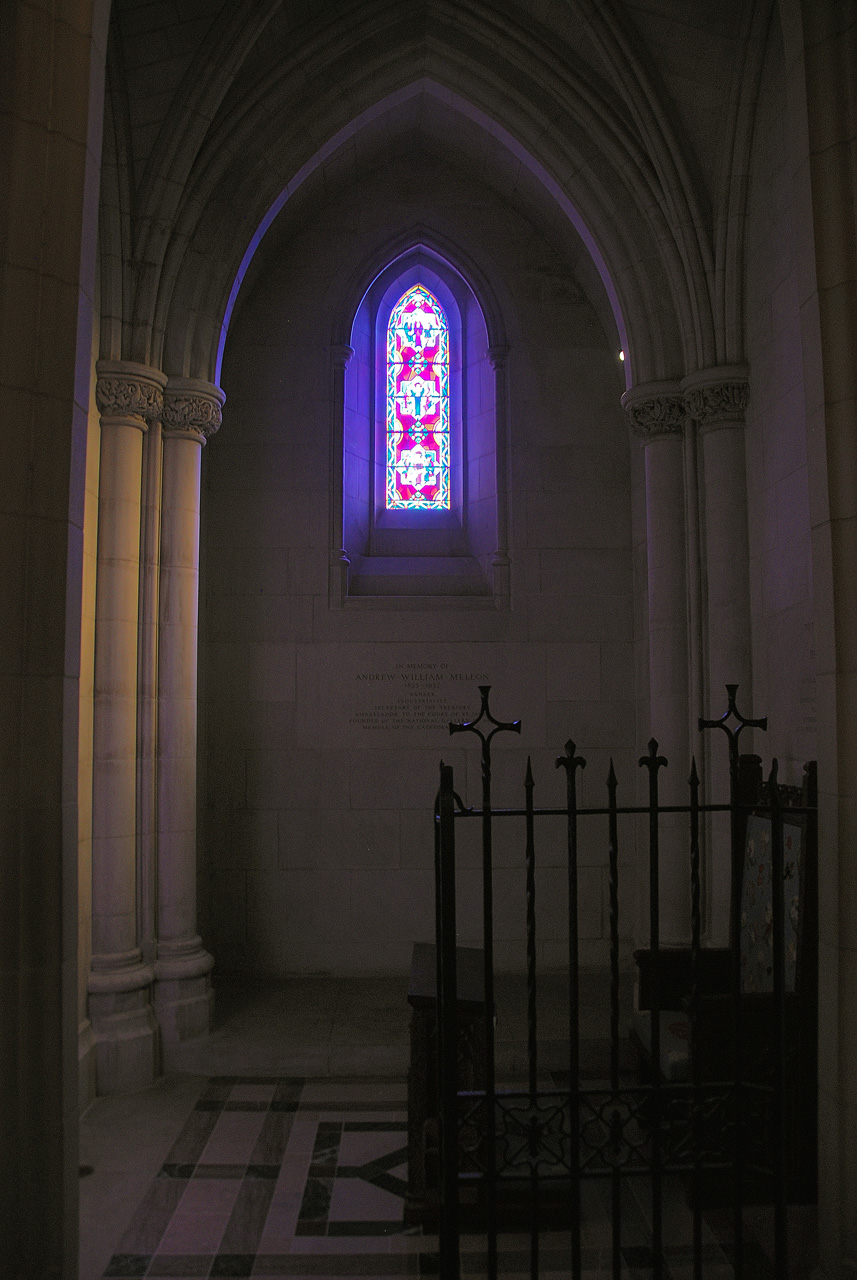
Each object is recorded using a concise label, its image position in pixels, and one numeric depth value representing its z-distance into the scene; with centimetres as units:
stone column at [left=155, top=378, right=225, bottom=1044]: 523
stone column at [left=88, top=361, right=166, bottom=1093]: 489
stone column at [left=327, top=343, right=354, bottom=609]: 666
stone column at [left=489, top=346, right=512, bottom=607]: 669
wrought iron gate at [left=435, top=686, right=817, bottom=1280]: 235
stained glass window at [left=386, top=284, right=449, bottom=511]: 724
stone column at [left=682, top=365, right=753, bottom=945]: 504
